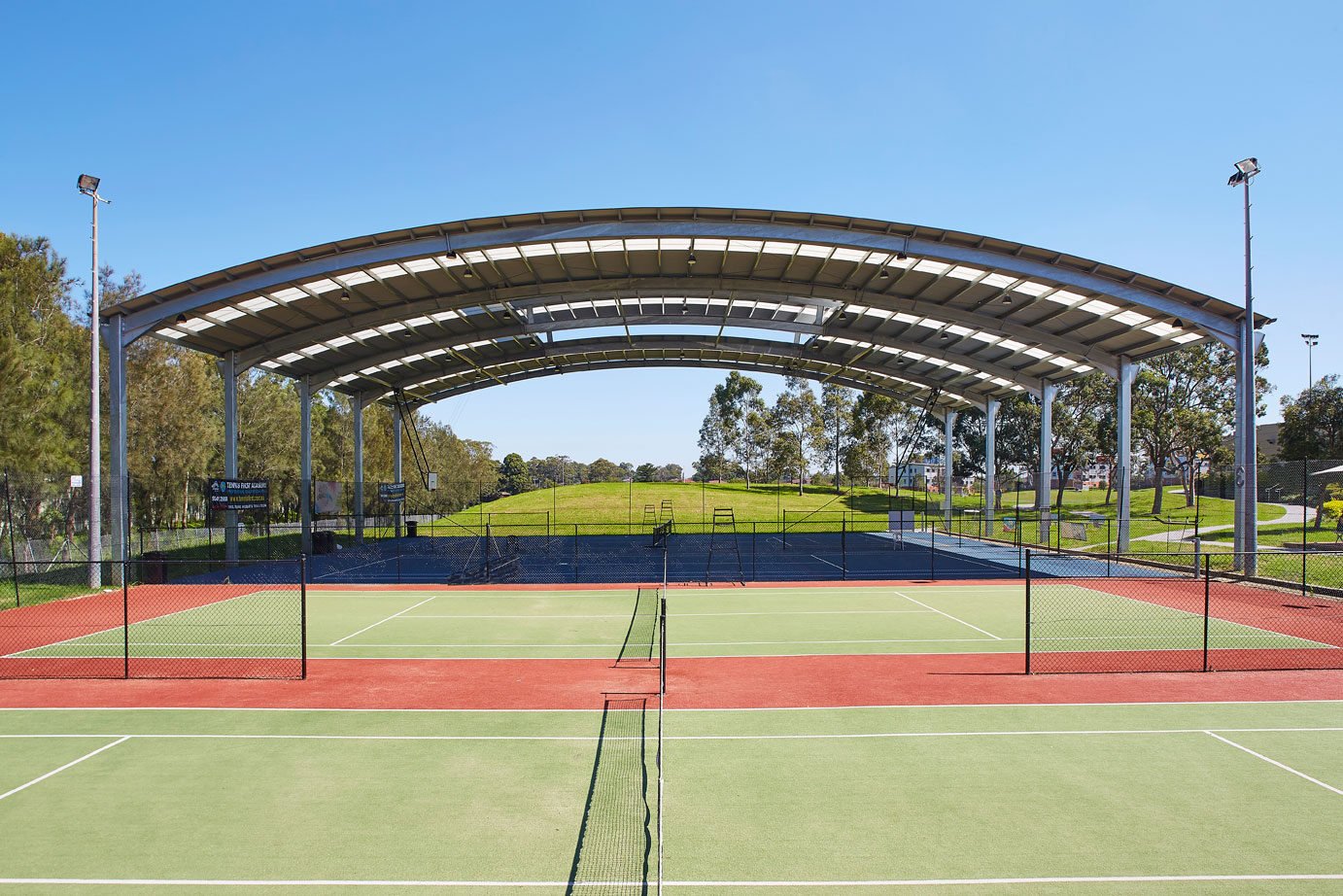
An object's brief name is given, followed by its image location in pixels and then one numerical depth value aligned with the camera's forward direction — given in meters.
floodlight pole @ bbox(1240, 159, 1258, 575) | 23.20
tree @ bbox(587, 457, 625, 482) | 147.75
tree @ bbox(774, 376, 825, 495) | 77.25
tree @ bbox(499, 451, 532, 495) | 121.31
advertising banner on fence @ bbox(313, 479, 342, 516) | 36.11
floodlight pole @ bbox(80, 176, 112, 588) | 21.42
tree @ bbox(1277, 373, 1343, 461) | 47.19
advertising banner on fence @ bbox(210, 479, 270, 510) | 28.02
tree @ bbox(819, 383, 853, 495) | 80.00
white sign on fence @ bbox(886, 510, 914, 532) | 48.94
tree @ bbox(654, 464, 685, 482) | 136.56
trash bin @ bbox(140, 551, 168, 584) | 26.73
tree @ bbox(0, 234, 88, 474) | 24.27
